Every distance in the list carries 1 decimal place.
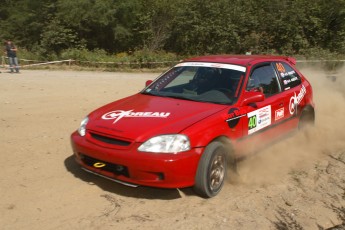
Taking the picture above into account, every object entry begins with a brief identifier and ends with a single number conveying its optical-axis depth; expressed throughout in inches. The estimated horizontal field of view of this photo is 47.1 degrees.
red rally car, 164.4
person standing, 753.1
